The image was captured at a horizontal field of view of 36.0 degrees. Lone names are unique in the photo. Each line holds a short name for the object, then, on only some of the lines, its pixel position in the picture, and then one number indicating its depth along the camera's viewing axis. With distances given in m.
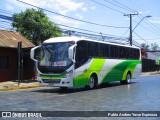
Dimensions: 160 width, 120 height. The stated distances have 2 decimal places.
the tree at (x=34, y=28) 34.65
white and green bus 13.86
